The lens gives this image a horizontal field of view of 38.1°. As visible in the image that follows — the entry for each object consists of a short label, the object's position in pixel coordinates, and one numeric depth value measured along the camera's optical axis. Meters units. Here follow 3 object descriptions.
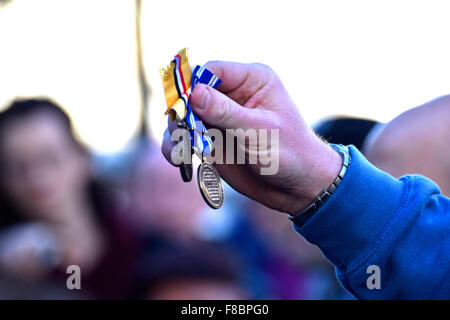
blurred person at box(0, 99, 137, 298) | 2.59
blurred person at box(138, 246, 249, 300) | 2.29
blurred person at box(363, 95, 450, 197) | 2.15
